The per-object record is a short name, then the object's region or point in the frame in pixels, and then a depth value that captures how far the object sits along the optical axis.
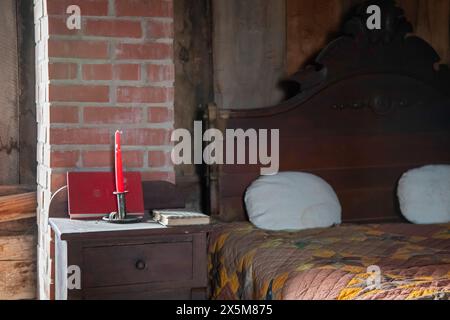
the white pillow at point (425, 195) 2.97
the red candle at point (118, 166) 2.10
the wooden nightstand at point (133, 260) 1.96
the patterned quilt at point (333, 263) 1.84
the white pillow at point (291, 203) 2.74
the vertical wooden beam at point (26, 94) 2.81
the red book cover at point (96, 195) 2.21
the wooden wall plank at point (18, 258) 2.85
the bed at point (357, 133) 2.66
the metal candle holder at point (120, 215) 2.11
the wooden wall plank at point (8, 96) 2.80
